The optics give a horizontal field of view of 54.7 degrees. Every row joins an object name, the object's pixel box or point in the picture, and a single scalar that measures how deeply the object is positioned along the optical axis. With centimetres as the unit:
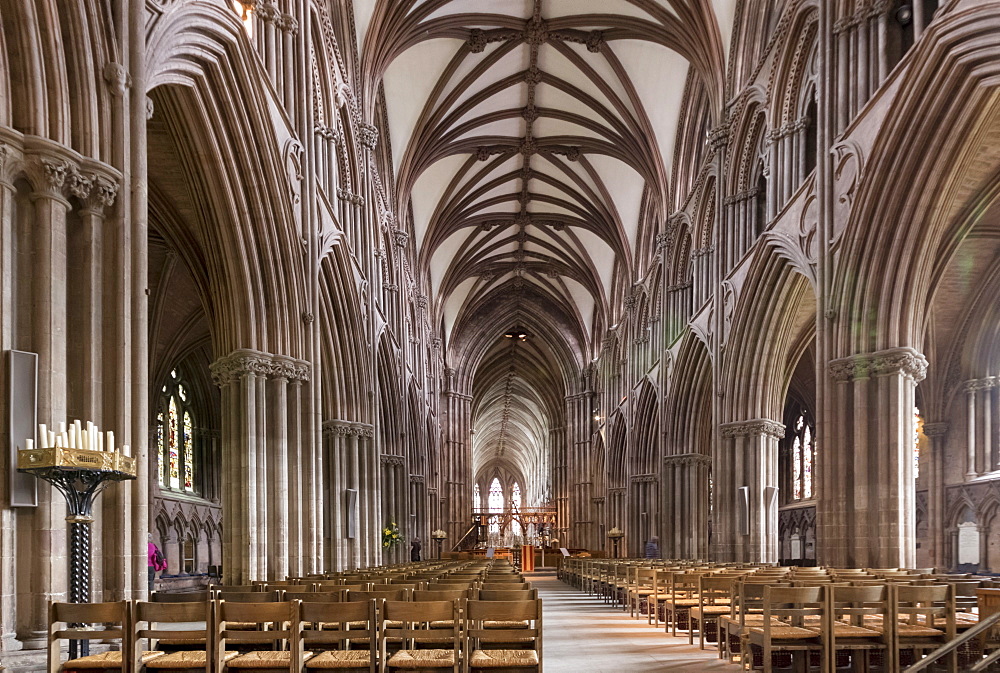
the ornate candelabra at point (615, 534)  3861
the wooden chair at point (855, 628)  739
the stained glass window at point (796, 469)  3544
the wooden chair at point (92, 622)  617
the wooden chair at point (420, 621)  637
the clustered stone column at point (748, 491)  2344
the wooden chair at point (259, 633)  612
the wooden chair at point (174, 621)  619
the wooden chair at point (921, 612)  738
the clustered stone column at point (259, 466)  1577
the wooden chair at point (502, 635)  636
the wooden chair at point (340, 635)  637
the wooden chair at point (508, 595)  736
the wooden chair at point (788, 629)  741
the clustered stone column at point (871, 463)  1562
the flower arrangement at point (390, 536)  2874
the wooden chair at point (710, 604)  1029
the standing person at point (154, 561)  1919
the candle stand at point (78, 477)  752
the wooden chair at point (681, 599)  1198
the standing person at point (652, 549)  3158
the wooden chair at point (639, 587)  1452
